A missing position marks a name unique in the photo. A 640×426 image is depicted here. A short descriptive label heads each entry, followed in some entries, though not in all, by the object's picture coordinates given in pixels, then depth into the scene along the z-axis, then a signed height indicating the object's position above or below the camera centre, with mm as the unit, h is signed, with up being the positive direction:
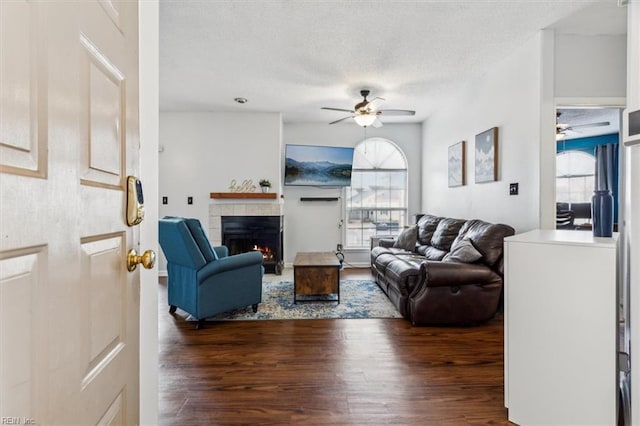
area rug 3217 -1104
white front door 419 -1
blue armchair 2867 -632
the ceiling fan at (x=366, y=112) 3916 +1283
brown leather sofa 2900 -705
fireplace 5262 -390
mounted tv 5648 +856
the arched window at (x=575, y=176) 6766 +795
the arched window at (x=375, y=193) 5984 +358
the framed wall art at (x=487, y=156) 3480 +661
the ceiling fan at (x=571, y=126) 4934 +1575
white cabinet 1402 -590
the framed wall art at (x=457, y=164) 4241 +678
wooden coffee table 3521 -796
